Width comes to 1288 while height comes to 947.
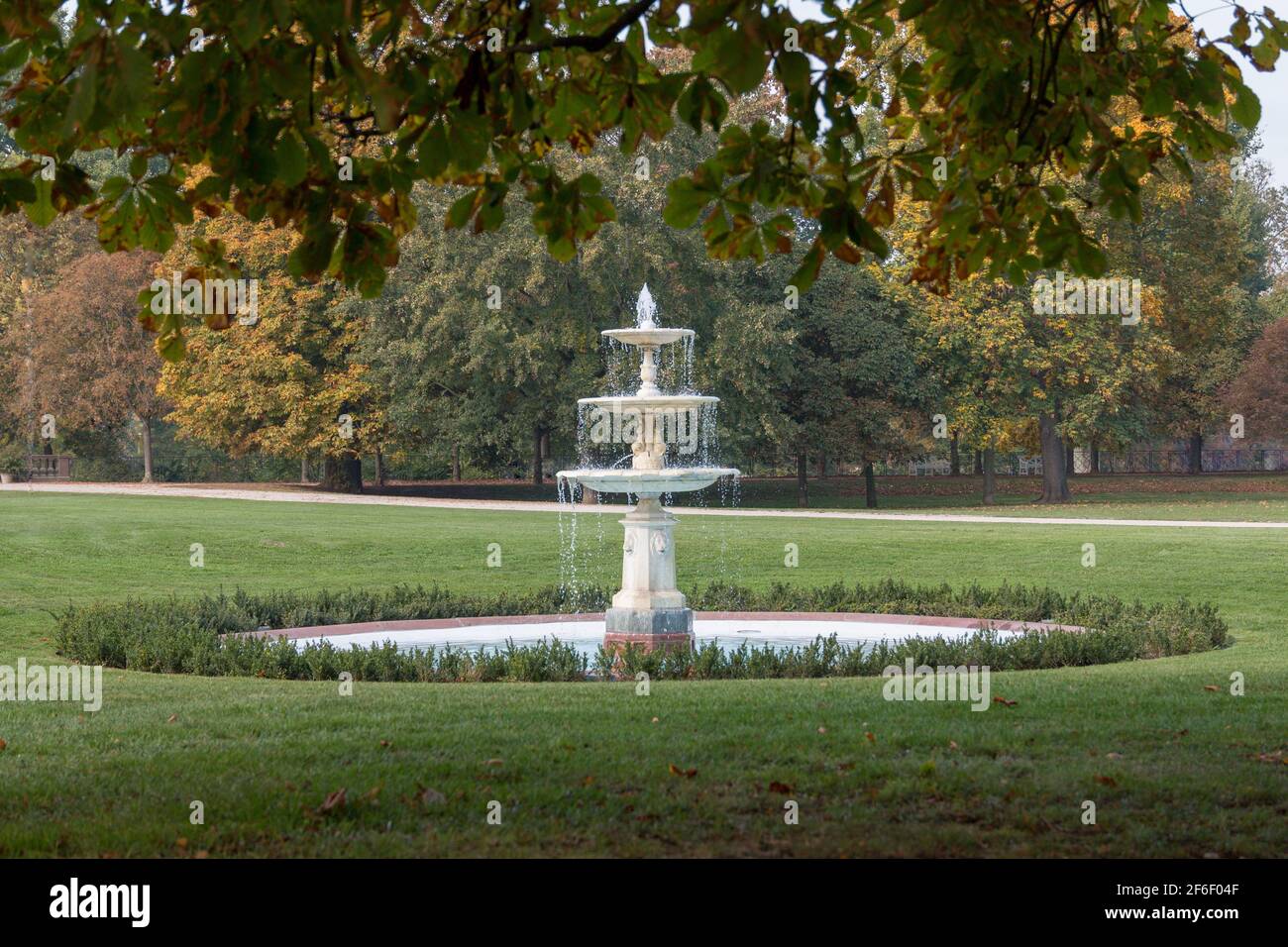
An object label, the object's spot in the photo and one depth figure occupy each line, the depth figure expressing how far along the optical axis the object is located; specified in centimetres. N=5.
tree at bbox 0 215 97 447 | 4881
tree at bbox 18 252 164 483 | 4694
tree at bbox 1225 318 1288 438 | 4697
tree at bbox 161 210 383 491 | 4231
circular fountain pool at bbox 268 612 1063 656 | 1500
